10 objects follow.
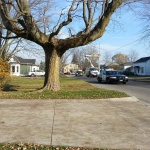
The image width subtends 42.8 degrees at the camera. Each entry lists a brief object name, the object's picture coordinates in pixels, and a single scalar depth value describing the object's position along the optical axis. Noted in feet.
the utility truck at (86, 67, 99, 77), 138.80
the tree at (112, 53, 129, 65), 337.83
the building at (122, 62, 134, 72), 237.51
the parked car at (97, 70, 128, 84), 69.49
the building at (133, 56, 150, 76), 178.67
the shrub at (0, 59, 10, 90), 38.12
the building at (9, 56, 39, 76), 150.52
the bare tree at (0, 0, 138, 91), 34.41
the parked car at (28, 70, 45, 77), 145.36
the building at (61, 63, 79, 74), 363.67
